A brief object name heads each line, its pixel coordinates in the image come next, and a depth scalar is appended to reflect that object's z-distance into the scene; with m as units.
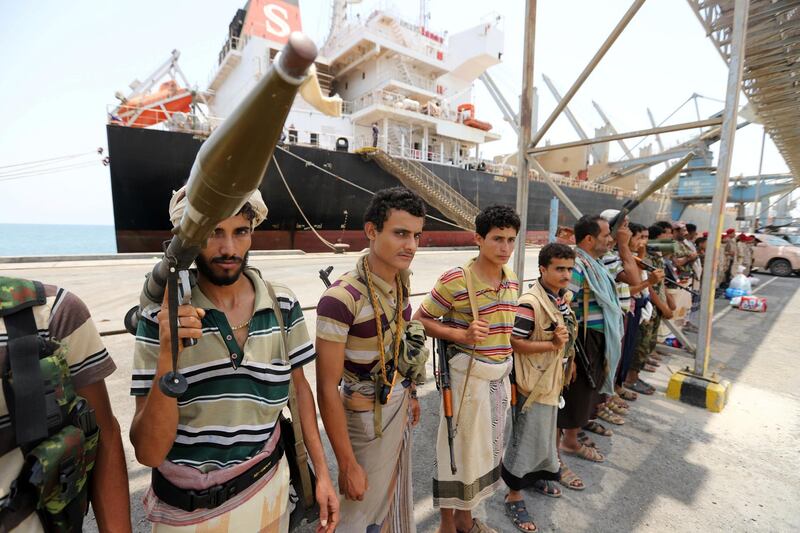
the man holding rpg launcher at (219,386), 0.94
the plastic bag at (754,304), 7.32
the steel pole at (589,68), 3.38
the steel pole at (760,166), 17.45
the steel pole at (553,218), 9.60
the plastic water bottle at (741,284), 8.02
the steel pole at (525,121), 3.95
